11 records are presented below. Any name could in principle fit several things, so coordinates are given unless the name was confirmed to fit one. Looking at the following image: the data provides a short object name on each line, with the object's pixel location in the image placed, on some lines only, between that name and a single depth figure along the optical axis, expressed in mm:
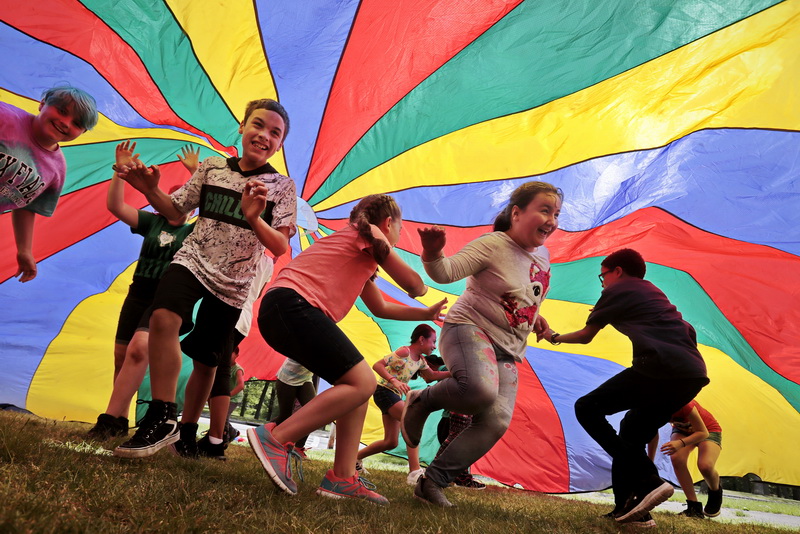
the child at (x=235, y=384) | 3280
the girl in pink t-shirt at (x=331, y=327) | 1552
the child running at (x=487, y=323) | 1874
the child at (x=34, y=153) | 2316
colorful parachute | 2703
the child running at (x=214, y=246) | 1683
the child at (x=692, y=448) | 3131
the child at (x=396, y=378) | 3447
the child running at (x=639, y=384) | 1962
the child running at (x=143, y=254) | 2469
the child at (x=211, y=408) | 2053
